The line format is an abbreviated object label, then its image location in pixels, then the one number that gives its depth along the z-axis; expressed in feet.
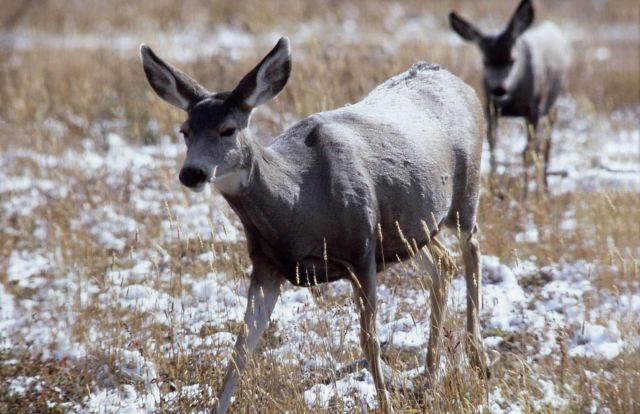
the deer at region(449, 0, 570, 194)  66.33
